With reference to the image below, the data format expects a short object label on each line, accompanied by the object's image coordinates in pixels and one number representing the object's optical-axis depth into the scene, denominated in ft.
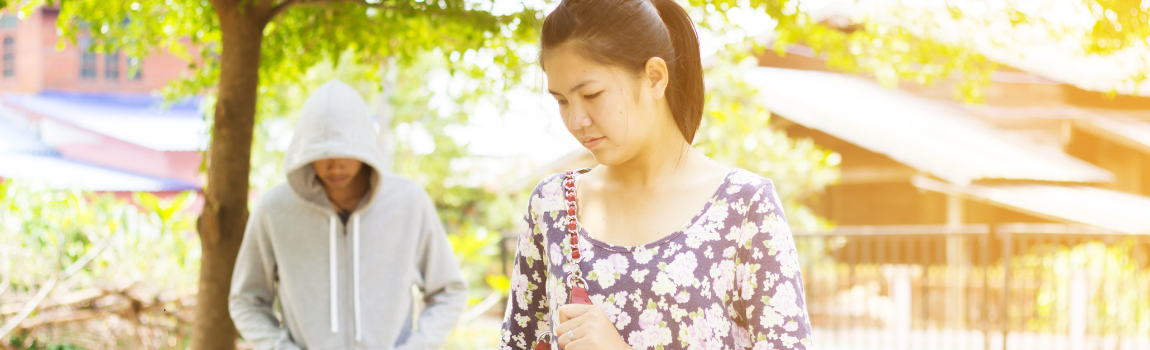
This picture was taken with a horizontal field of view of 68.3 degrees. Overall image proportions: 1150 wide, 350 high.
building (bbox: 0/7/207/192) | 55.52
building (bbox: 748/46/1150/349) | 27.17
